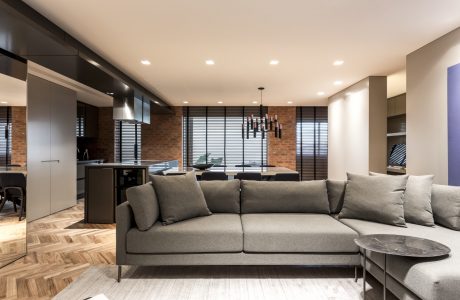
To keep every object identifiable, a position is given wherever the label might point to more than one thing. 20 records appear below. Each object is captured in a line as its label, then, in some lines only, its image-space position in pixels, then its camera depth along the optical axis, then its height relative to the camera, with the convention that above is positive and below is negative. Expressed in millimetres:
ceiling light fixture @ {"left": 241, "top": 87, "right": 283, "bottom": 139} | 6371 +568
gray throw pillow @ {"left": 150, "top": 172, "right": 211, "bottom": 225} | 2996 -465
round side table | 2025 -658
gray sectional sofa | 2734 -787
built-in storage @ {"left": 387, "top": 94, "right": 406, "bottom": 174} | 5848 +297
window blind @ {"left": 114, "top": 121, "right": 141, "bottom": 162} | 9367 +326
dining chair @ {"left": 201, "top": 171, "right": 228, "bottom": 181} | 4387 -333
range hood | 5922 +850
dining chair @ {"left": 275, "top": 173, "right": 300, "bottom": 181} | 4375 -361
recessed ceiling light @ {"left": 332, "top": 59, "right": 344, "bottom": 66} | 4673 +1364
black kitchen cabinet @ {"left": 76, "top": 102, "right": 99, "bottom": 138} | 8273 +883
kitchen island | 4996 -572
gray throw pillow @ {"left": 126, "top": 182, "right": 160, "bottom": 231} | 2770 -499
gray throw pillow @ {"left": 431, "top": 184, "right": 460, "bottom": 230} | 2764 -499
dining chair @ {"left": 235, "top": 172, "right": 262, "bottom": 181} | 4336 -343
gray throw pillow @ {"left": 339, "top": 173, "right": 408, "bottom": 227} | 2912 -472
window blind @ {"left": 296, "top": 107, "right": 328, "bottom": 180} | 9398 +347
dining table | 4582 -321
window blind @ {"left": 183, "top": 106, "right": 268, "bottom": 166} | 9328 +410
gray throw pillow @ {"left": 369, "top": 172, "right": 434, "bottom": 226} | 2883 -480
